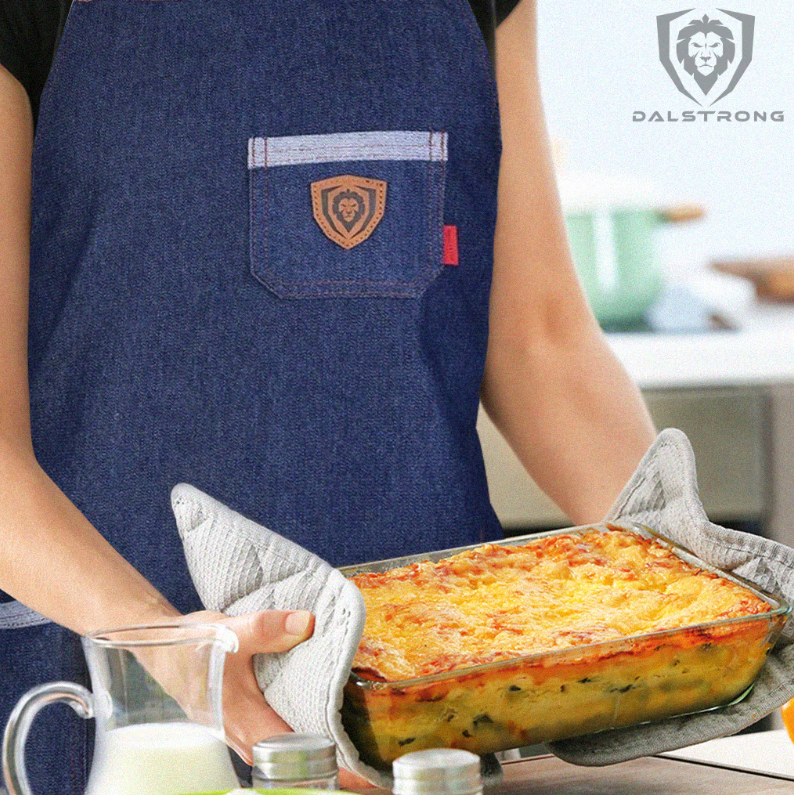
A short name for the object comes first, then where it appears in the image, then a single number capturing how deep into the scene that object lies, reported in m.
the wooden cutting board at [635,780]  1.70
